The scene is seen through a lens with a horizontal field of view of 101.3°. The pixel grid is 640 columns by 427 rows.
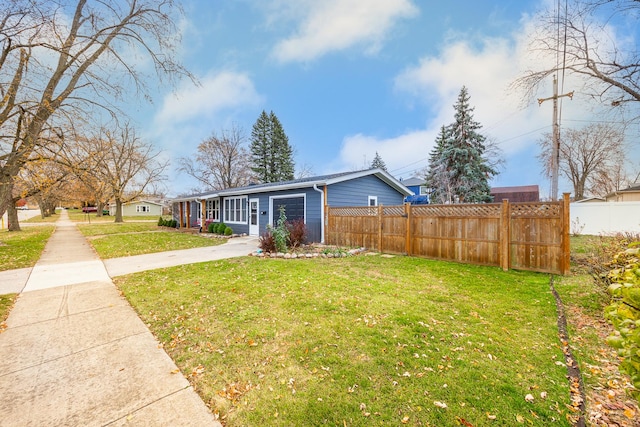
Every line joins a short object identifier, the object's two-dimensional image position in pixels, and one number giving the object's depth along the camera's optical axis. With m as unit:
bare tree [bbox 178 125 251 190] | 31.23
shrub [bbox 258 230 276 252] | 8.69
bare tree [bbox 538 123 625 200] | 22.09
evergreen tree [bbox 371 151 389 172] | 37.44
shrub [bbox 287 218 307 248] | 9.46
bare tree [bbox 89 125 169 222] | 26.58
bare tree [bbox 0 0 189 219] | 7.42
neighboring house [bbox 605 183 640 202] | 17.72
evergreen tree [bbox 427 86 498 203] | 19.06
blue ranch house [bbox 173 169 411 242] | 11.02
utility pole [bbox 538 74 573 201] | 11.28
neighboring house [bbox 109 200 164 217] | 49.59
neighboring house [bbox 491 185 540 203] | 29.40
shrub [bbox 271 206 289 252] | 8.77
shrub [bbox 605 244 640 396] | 1.22
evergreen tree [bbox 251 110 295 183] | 34.50
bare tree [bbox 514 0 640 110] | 8.52
